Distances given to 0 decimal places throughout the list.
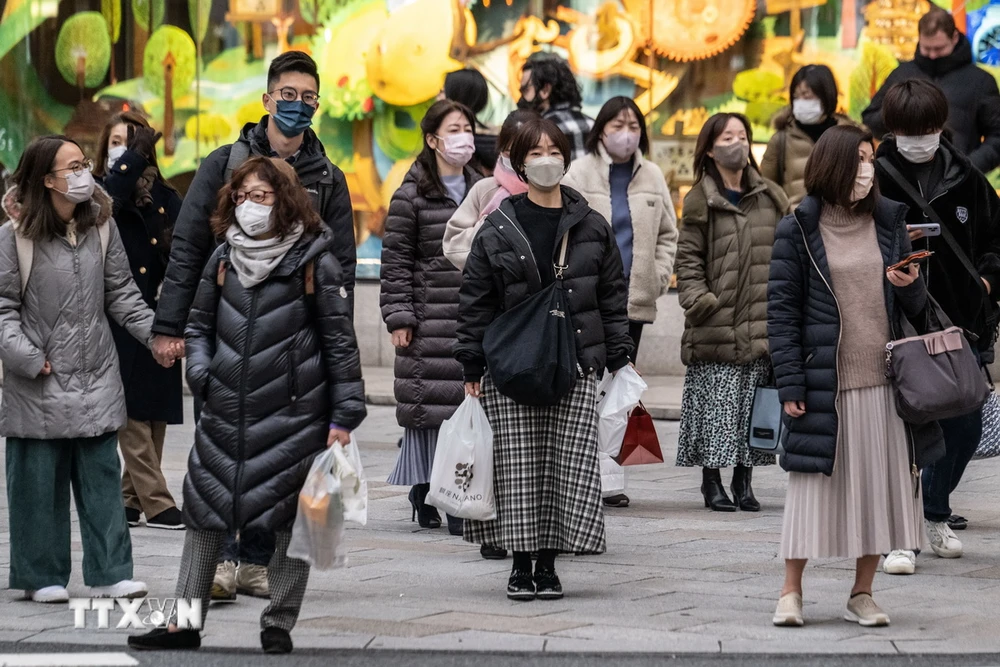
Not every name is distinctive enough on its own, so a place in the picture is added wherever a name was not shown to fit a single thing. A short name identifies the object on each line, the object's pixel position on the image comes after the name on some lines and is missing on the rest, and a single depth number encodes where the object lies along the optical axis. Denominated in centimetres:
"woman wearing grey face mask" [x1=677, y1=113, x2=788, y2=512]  1872
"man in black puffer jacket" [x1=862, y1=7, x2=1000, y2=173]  2106
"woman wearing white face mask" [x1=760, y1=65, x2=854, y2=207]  2097
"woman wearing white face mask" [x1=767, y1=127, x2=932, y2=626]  1330
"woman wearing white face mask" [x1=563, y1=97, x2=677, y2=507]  1909
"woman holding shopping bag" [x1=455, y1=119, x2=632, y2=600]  1450
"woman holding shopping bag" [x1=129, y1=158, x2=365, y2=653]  1245
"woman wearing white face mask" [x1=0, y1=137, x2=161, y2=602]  1426
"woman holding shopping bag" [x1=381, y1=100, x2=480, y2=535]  1769
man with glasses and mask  1413
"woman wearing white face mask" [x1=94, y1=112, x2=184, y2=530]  1773
